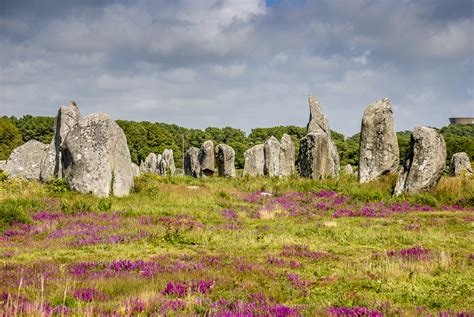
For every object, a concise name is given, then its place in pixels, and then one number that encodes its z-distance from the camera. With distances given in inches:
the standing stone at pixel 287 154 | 1905.0
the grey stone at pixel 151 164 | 2663.6
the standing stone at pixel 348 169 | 2306.2
